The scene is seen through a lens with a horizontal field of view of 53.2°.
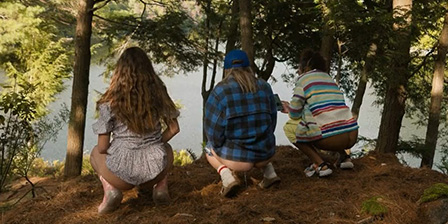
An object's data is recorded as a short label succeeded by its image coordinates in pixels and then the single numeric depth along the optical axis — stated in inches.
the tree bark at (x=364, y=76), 267.9
